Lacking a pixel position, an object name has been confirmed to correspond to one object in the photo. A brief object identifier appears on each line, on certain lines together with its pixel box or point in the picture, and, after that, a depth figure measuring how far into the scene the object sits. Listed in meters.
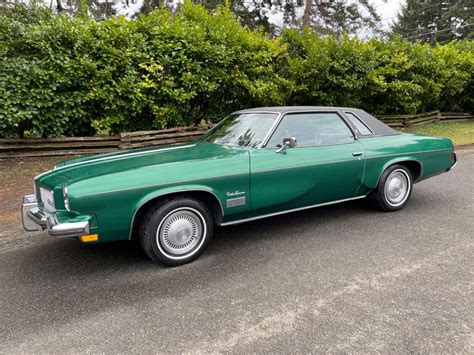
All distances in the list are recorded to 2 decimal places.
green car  2.81
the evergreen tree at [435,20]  37.58
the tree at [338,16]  22.27
